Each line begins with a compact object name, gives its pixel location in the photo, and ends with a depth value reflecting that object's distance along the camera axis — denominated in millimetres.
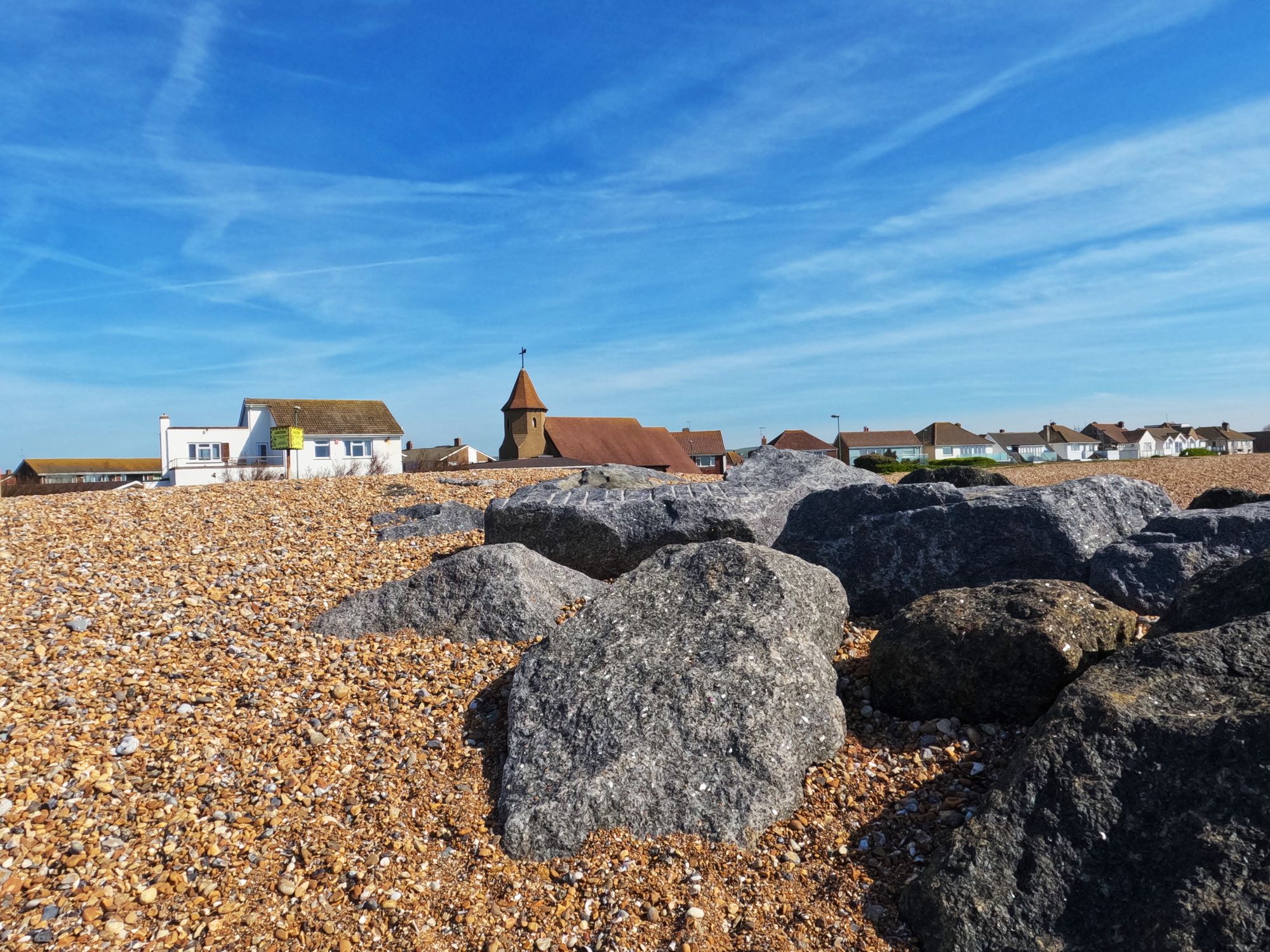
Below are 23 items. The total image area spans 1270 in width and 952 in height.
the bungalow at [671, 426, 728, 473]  62188
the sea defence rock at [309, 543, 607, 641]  6258
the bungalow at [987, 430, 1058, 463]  92750
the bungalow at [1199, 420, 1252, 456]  80688
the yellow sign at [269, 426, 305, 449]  27703
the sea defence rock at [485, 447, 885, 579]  7742
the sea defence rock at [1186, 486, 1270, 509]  8648
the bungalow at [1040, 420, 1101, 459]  92688
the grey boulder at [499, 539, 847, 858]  4246
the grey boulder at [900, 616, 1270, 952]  3068
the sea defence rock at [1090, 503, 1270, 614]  6270
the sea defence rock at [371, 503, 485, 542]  9375
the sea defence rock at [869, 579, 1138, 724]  4734
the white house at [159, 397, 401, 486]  41812
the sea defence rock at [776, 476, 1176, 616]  6781
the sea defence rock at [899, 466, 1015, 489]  11359
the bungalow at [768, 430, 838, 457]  74438
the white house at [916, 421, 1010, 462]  87500
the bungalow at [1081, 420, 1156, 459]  92688
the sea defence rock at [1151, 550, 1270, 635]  4512
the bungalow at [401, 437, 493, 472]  41594
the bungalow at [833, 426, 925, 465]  83500
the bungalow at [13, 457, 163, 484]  50334
